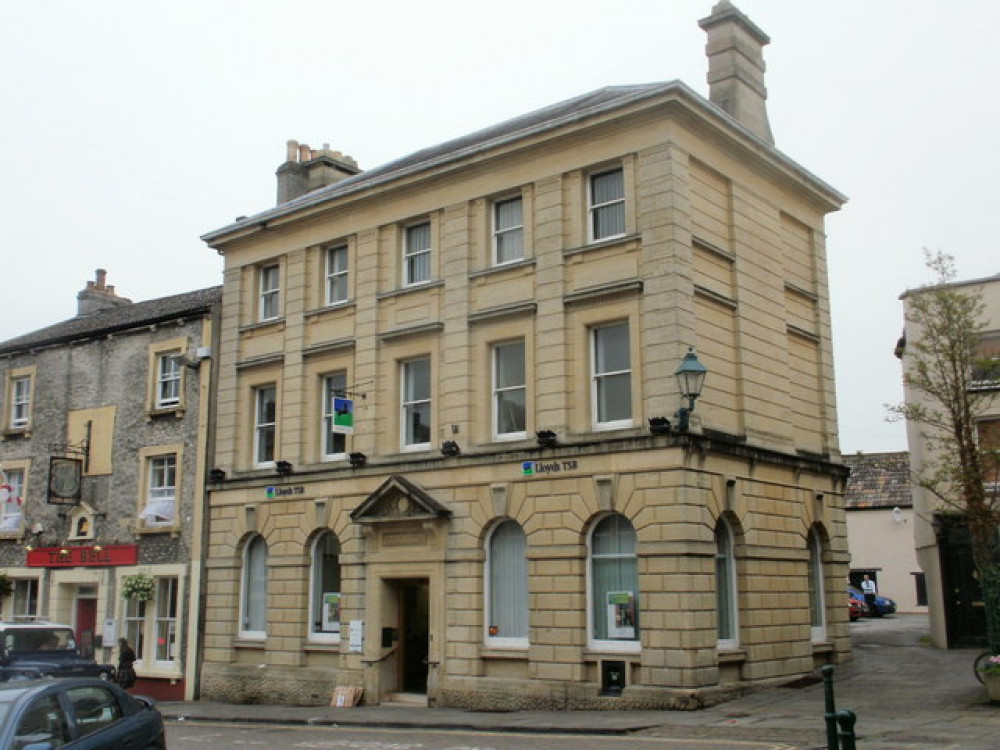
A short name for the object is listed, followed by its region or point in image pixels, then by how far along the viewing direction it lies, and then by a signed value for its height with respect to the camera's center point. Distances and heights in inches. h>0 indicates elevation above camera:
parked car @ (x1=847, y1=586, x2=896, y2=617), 1744.5 -22.3
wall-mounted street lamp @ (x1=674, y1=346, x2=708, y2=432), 753.6 +140.1
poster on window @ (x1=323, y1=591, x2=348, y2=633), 976.3 -16.8
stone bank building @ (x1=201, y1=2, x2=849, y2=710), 795.4 +132.0
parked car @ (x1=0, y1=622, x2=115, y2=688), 830.5 -46.4
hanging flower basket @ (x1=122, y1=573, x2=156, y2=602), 1096.2 +5.4
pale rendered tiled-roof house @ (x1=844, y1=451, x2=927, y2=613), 1839.3 +96.1
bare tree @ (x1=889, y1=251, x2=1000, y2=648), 766.7 +134.6
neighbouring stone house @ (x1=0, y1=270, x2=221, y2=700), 1093.1 +116.9
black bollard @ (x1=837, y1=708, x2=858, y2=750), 349.7 -42.1
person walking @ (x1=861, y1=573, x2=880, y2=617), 1727.4 -0.8
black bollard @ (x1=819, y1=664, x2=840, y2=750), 371.2 -39.9
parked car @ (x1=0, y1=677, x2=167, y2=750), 388.2 -45.1
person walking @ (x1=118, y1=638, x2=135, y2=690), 1043.9 -68.1
